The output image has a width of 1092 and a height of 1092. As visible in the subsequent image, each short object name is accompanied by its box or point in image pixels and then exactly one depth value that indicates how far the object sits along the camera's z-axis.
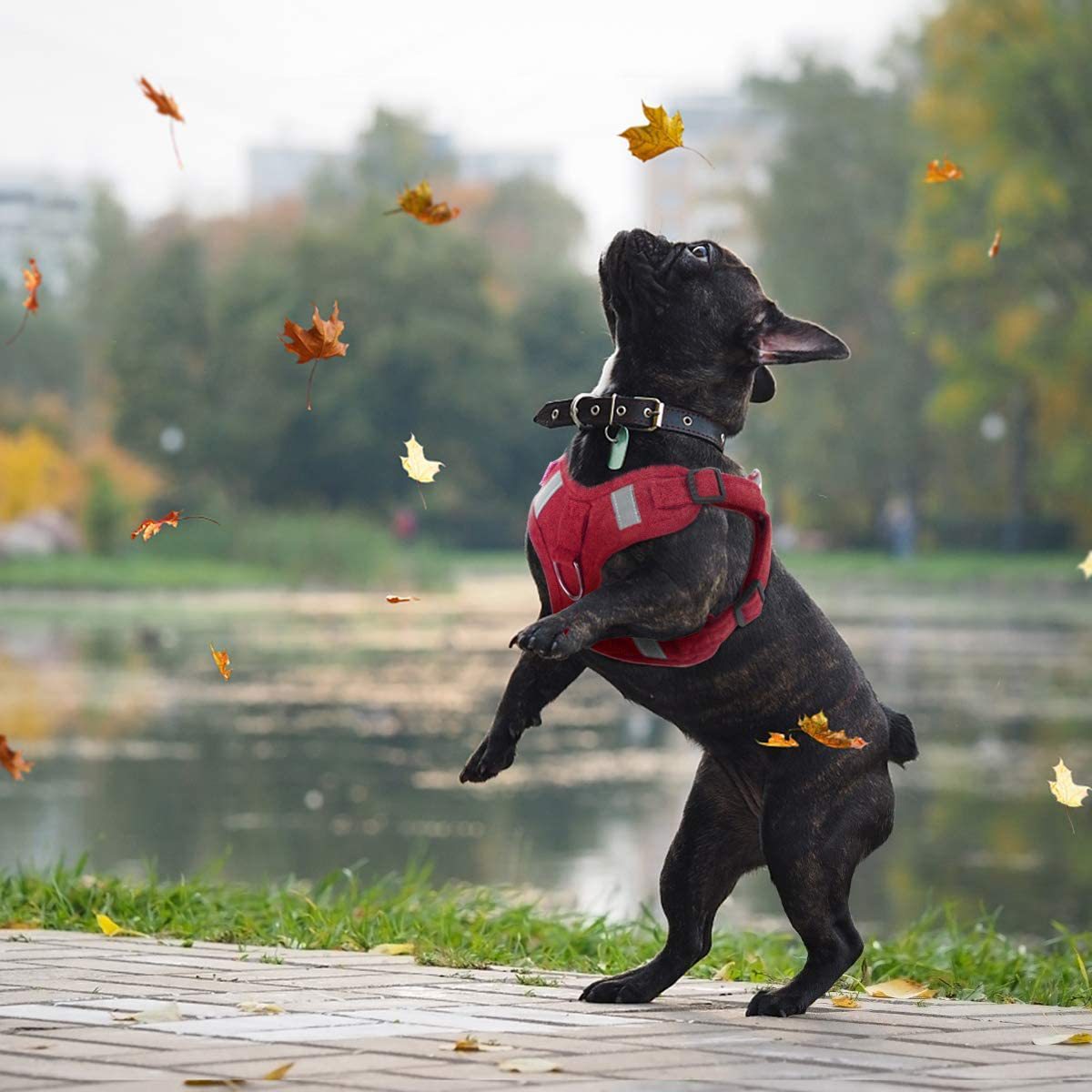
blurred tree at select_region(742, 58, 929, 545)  85.60
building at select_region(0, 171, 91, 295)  131.53
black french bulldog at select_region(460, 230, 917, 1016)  7.23
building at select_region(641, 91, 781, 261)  91.74
